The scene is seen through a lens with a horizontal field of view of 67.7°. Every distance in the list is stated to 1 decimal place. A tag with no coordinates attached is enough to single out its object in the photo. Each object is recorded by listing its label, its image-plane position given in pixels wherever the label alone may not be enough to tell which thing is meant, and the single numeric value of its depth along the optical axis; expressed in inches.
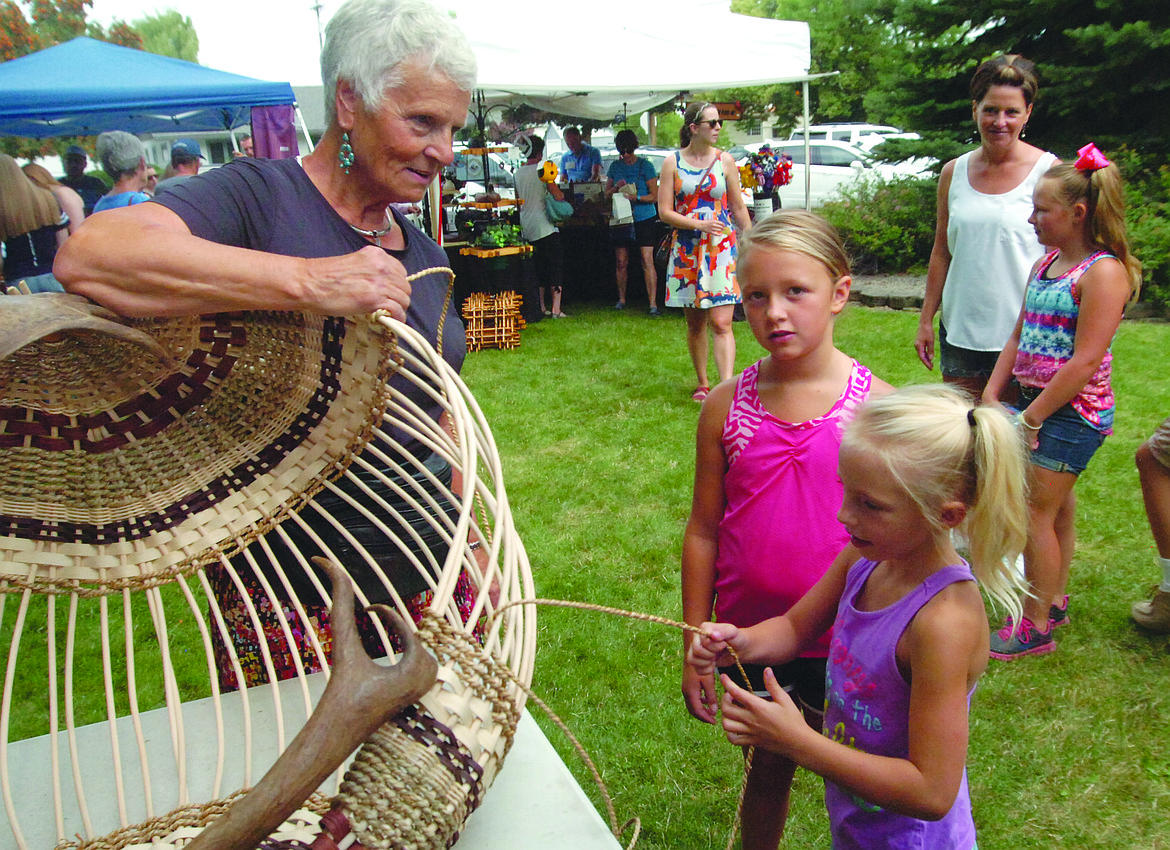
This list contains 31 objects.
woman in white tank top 102.3
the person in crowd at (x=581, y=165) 370.6
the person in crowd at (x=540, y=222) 310.7
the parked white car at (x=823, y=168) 534.6
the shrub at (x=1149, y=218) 256.5
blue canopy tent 250.5
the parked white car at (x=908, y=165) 337.7
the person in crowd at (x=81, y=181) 271.1
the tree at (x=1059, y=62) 277.9
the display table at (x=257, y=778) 42.0
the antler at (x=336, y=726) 29.7
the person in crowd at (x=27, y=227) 175.6
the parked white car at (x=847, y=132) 721.6
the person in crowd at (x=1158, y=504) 98.9
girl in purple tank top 43.1
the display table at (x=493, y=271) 281.1
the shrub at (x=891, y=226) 337.1
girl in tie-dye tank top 86.9
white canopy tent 277.1
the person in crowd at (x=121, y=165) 210.5
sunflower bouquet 311.6
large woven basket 47.0
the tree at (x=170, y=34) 1991.9
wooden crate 270.1
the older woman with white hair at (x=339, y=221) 46.0
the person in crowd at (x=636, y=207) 312.3
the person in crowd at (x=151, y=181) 245.0
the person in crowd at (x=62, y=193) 209.2
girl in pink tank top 57.1
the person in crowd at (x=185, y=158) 249.1
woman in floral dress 186.5
